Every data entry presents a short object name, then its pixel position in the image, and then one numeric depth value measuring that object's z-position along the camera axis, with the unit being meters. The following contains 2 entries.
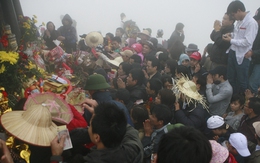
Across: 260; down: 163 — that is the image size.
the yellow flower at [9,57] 2.38
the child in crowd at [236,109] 3.37
